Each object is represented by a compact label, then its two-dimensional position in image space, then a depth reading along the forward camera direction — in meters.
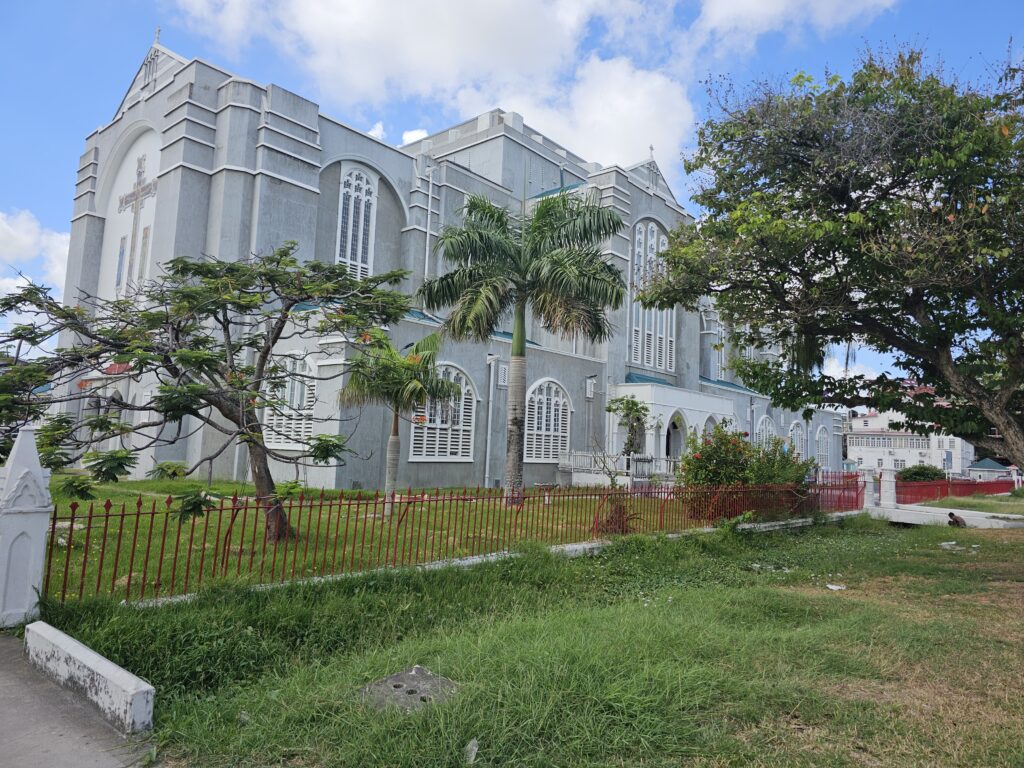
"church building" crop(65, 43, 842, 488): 18.92
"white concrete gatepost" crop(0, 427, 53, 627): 5.18
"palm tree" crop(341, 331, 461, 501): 8.97
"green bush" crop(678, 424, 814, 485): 14.26
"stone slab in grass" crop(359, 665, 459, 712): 4.09
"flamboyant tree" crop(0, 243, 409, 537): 6.09
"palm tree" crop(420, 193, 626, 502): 13.48
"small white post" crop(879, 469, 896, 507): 19.84
